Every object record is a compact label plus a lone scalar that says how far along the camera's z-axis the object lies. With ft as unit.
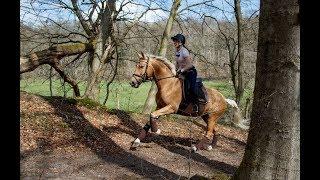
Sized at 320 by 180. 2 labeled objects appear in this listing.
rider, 33.00
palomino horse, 33.94
